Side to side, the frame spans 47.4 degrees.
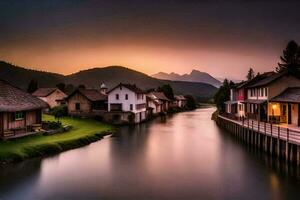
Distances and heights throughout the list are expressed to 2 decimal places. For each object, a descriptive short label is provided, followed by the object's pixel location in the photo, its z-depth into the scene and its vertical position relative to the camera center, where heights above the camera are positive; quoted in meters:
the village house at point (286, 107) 39.25 -0.58
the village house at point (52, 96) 80.62 +1.52
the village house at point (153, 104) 90.84 -0.46
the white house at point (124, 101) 69.56 +0.28
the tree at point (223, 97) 80.24 +1.30
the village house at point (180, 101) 132.52 +0.56
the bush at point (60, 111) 65.56 -1.69
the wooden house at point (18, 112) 34.94 -1.08
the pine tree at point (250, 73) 151.38 +13.16
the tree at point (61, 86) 112.32 +5.41
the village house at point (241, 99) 55.11 +0.63
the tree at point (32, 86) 110.22 +5.32
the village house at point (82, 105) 68.94 -0.54
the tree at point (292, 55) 90.31 +12.77
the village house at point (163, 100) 108.06 +0.77
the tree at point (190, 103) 140.71 -0.23
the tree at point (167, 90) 128.12 +4.53
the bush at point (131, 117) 68.69 -3.05
